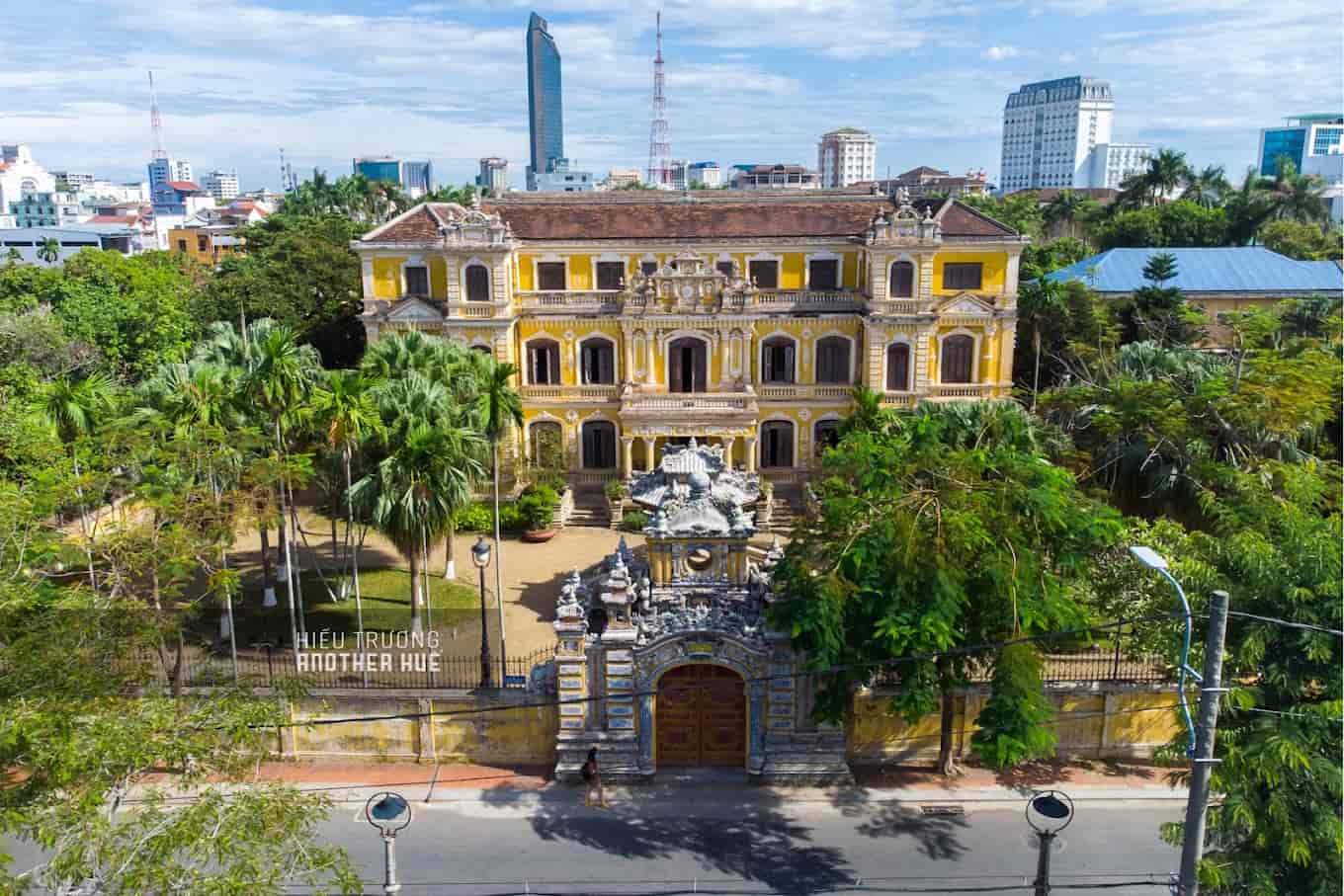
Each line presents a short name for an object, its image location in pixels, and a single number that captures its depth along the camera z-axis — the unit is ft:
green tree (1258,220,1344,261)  209.59
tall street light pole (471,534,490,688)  71.82
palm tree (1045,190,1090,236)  305.12
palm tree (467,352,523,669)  88.84
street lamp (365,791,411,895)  45.34
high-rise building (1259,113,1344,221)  564.43
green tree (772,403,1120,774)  59.36
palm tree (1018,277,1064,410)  156.25
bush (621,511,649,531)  127.34
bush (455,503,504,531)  128.06
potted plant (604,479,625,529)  132.77
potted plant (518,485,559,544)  126.82
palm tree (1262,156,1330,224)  231.30
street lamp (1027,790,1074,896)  43.24
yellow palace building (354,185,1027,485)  137.80
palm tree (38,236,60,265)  311.68
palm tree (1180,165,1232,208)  251.60
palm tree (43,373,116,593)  89.25
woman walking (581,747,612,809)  67.72
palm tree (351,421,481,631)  83.51
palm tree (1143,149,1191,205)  254.06
